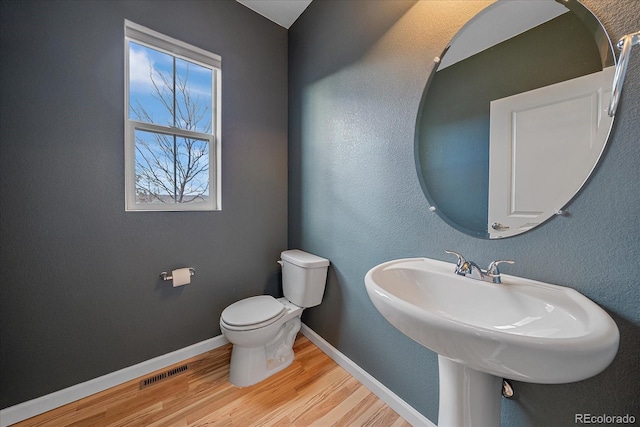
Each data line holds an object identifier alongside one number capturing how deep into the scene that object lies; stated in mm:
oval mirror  708
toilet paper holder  1477
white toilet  1353
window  1425
